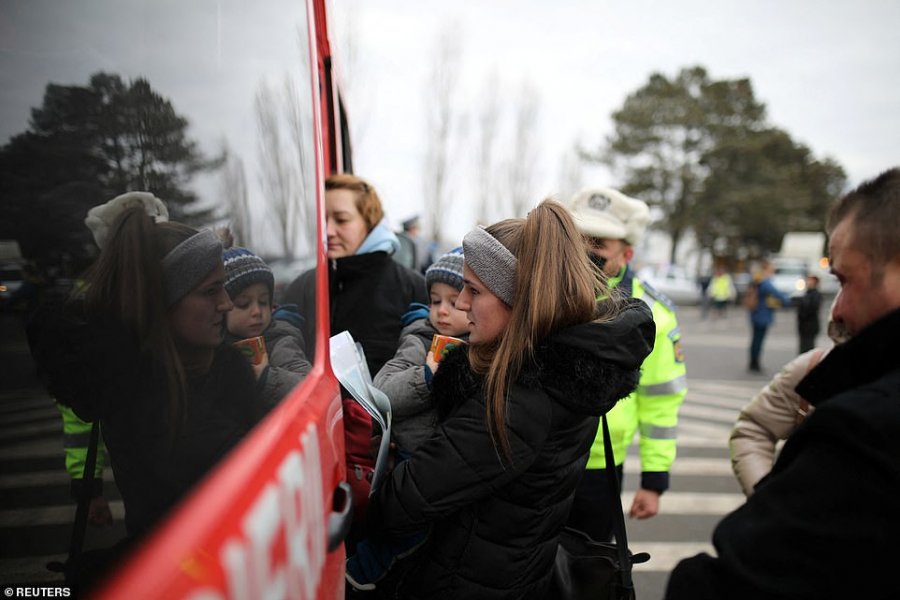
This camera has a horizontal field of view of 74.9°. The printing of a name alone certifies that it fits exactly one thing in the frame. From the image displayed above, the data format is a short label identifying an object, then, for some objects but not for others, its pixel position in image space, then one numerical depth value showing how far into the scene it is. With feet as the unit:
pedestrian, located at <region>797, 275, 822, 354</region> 30.06
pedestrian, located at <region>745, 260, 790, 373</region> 32.96
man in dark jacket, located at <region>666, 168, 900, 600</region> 2.73
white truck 89.71
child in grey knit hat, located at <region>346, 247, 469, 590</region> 4.92
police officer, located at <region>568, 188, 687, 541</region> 7.64
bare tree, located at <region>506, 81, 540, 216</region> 94.84
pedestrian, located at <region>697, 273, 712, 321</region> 69.22
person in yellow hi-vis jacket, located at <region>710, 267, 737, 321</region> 58.75
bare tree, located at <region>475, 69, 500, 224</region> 90.63
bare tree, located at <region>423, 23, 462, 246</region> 82.33
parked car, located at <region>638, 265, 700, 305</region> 84.58
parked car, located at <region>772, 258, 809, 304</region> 86.41
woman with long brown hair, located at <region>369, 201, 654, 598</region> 4.27
